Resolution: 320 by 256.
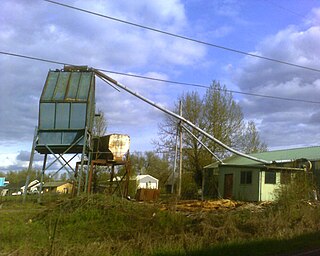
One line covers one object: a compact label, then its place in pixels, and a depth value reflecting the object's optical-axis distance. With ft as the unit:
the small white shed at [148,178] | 286.05
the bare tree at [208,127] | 159.33
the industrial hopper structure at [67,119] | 89.76
